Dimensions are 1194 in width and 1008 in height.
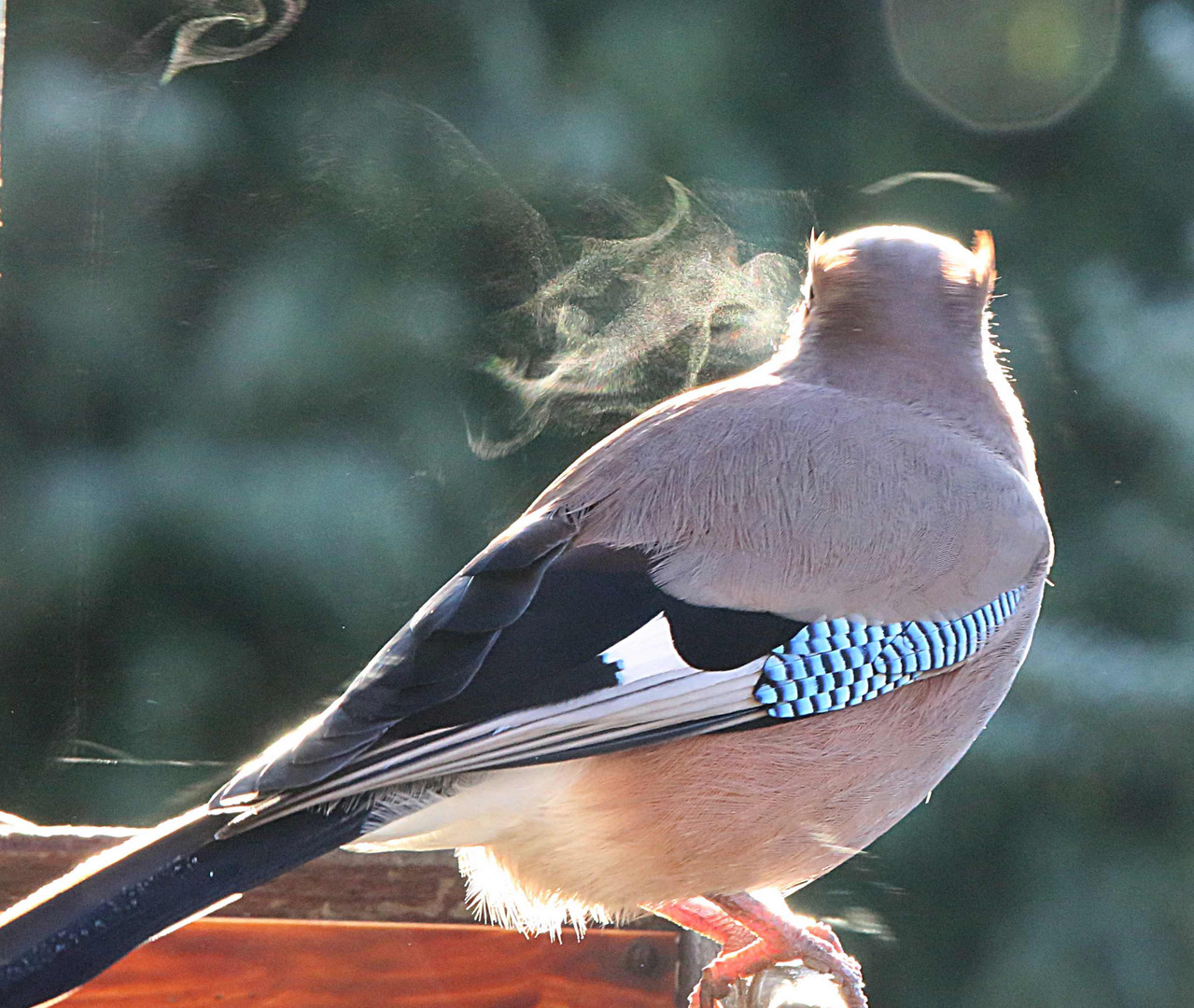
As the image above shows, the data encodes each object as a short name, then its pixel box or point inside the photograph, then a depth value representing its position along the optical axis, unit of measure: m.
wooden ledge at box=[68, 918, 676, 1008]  3.72
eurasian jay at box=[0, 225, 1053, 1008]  3.66
